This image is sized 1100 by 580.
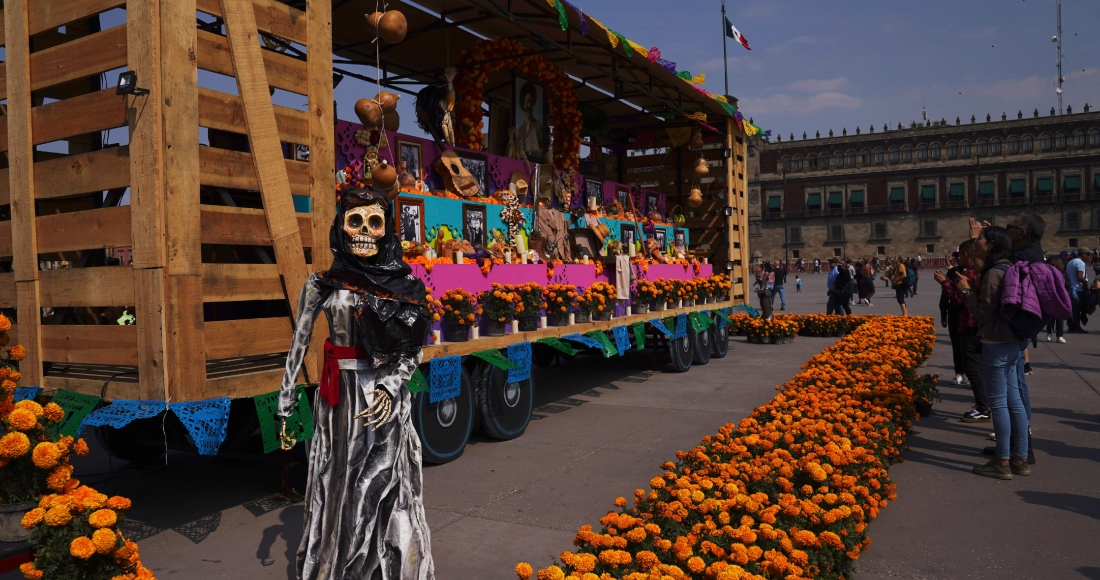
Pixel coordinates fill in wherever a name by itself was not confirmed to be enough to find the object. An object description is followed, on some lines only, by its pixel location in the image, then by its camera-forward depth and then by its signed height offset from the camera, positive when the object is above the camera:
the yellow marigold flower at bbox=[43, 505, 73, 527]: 2.91 -0.91
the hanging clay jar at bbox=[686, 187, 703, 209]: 14.92 +1.43
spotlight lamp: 4.28 +1.17
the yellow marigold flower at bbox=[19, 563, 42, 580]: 2.86 -1.11
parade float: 4.39 +0.47
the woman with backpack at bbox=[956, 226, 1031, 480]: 5.70 -0.80
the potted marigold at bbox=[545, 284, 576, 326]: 8.46 -0.35
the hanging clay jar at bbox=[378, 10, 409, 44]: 5.83 +2.01
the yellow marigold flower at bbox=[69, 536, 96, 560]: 2.80 -1.01
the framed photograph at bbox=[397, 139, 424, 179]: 8.27 +1.37
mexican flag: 18.61 +5.92
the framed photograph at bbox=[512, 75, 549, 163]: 10.74 +2.33
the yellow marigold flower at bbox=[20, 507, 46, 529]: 2.93 -0.92
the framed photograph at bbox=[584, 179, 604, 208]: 12.57 +1.41
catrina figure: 3.45 -0.61
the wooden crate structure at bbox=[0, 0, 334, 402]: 4.36 +0.63
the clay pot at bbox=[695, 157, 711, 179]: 14.78 +2.03
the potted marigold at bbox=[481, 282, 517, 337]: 7.39 -0.35
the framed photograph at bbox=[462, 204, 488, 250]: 8.76 +0.60
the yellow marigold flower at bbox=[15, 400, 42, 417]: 3.48 -0.57
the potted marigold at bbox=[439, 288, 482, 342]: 6.75 -0.36
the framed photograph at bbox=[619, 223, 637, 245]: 12.79 +0.62
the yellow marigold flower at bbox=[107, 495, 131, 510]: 3.08 -0.92
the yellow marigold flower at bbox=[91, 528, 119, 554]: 2.86 -1.00
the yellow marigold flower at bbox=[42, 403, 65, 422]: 3.66 -0.63
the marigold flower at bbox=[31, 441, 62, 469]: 3.30 -0.76
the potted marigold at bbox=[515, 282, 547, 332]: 7.84 -0.34
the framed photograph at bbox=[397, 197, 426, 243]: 7.59 +0.59
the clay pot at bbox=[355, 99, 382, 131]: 5.95 +1.35
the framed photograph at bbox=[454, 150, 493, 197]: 9.34 +1.39
